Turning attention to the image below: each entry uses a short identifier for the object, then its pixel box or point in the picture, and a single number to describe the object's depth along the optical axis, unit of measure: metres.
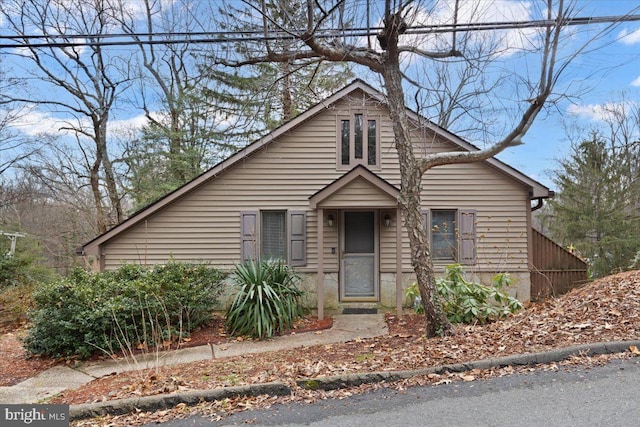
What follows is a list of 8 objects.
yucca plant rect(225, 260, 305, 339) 6.50
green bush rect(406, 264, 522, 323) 5.78
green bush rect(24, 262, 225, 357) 5.71
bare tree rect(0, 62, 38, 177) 12.77
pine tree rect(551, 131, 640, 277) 11.52
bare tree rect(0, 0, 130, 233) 13.04
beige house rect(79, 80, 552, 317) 8.36
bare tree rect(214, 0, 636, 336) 4.64
